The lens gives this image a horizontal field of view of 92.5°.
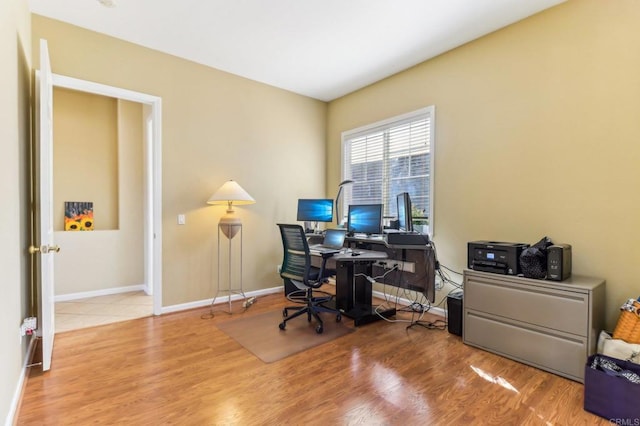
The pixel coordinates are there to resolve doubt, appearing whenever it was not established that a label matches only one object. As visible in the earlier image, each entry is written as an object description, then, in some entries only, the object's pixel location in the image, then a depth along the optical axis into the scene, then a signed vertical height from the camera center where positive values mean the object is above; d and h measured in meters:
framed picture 4.27 -0.13
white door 2.17 -0.08
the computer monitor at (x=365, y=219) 3.54 -0.13
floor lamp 3.57 +0.09
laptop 3.59 -0.40
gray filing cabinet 2.16 -0.85
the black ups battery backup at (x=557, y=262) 2.29 -0.40
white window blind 3.72 +0.63
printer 2.54 -0.41
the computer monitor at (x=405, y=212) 3.28 -0.04
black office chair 3.06 -0.66
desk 3.39 -0.78
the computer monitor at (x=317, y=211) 4.18 -0.04
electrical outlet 2.22 -0.89
